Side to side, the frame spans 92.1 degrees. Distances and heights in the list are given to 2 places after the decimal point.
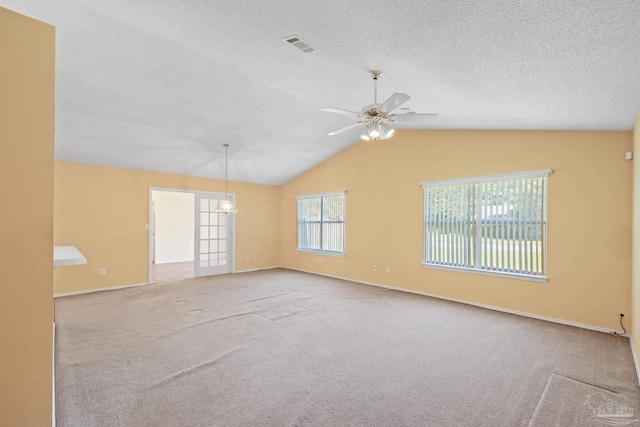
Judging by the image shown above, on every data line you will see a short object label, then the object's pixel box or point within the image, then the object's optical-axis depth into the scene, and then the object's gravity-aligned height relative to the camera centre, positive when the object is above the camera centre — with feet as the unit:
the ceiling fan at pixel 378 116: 9.32 +3.31
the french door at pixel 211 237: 24.16 -1.59
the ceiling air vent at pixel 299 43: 7.91 +4.63
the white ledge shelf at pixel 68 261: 7.09 -1.04
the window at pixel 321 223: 23.90 -0.40
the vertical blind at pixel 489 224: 14.21 -0.28
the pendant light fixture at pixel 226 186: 20.22 +2.62
